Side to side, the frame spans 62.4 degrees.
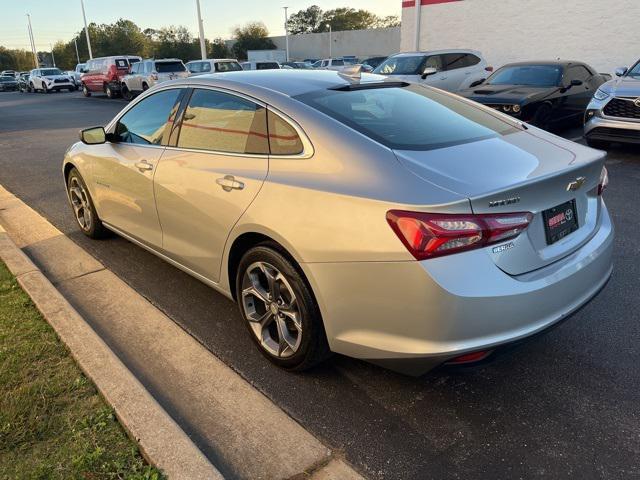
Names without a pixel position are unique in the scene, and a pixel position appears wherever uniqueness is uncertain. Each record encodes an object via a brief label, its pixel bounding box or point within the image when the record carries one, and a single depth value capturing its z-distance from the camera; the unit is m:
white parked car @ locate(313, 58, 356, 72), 36.56
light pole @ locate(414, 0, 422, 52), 23.53
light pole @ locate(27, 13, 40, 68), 81.41
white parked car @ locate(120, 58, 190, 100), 22.91
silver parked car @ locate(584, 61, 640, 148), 7.69
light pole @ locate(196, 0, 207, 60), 32.31
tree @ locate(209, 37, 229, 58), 69.99
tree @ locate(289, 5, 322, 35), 106.44
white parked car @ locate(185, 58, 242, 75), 22.50
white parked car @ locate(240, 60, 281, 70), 25.30
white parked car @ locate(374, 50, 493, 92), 12.99
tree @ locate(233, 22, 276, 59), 70.81
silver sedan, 2.24
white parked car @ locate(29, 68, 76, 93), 36.84
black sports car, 8.96
